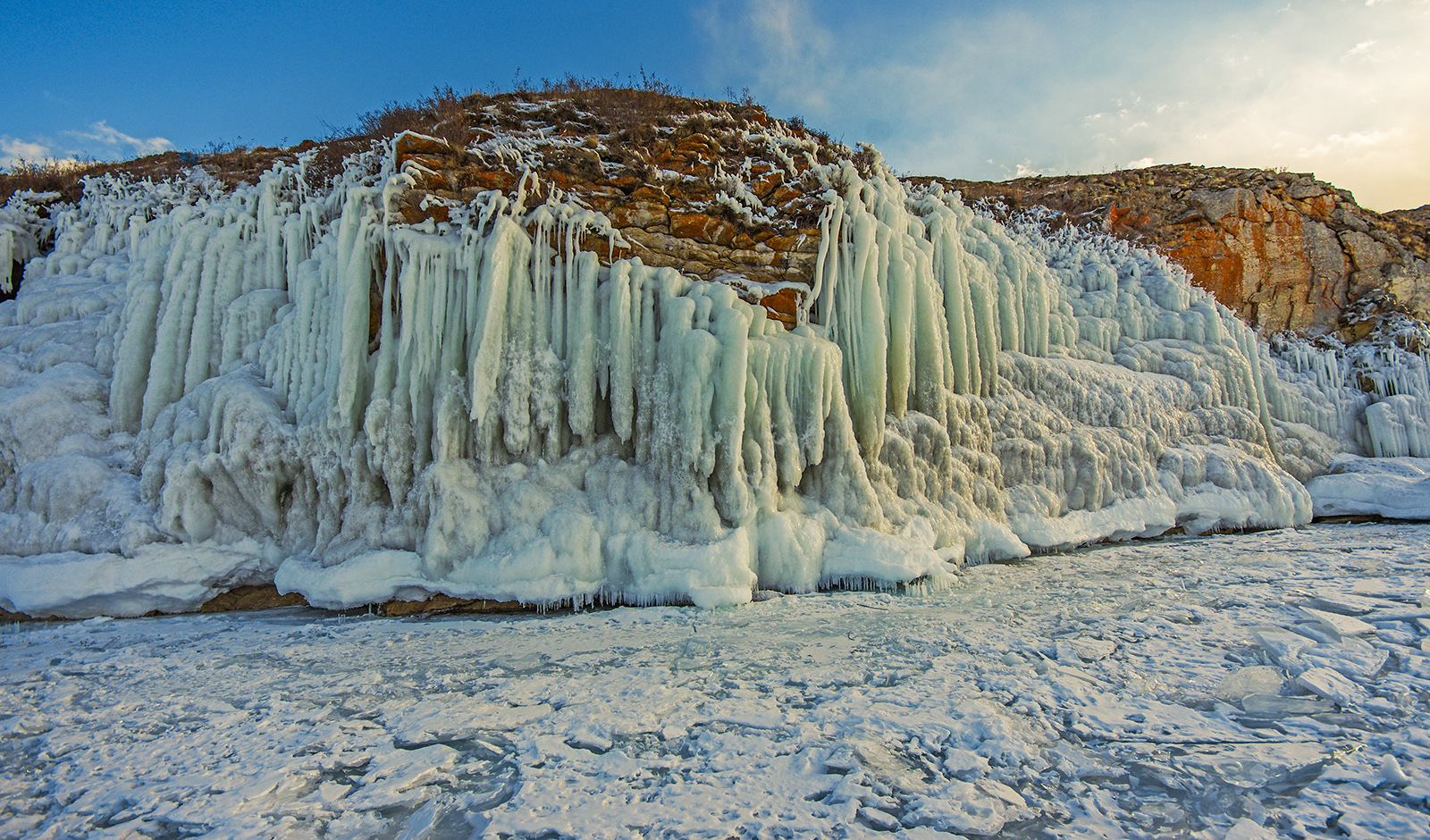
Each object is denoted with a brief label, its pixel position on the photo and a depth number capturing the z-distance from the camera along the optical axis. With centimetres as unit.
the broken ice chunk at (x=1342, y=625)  468
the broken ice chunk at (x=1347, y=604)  524
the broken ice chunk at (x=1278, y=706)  351
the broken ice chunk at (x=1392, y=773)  275
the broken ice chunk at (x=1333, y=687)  360
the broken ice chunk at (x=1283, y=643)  421
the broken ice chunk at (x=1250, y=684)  373
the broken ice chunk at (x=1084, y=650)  440
